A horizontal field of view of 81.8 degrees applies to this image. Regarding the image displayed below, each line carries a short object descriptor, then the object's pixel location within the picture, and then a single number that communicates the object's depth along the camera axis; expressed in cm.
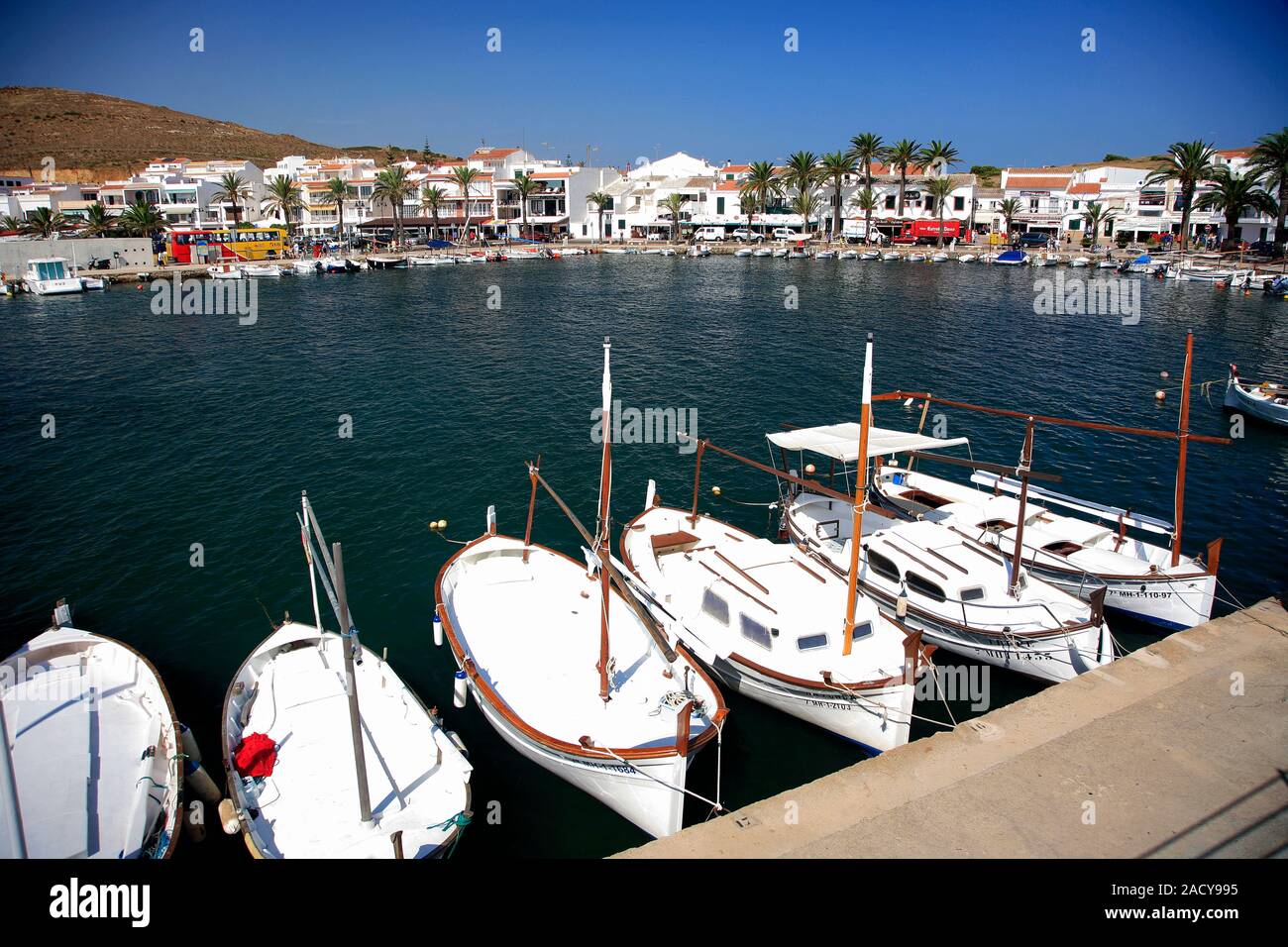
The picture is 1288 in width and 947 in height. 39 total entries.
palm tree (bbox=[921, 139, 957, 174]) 13462
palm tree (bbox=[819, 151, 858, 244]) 13700
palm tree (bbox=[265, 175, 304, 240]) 12750
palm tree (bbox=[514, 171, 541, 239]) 14438
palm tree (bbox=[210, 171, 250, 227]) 12162
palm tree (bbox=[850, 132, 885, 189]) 13388
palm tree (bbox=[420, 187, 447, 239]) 13600
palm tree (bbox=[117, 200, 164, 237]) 11419
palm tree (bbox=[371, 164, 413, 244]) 12850
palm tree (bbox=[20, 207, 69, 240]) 10212
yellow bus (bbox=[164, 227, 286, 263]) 11100
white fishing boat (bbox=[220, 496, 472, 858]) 1300
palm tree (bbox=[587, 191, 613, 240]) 15138
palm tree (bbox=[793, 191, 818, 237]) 14450
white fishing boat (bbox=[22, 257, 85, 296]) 8694
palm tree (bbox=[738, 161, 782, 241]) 14388
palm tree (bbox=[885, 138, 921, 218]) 13438
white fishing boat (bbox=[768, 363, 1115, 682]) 1942
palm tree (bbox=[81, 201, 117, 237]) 11212
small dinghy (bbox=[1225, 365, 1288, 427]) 4019
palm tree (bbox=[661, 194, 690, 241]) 15150
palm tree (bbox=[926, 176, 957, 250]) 13738
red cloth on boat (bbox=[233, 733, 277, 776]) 1434
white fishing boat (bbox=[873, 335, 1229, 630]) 2145
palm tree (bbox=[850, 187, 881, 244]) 14010
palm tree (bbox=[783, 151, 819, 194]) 14312
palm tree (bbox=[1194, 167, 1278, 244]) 10162
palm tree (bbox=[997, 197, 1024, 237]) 13625
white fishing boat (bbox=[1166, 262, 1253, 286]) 9306
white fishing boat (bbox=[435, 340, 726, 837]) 1473
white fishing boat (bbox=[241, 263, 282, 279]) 10631
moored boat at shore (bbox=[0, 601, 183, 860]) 1280
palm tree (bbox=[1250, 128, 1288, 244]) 9594
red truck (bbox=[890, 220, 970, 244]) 14238
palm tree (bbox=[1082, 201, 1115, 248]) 12938
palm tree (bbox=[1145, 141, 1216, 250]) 10734
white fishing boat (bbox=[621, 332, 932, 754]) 1677
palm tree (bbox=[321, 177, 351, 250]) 13212
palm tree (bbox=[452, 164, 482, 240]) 13800
